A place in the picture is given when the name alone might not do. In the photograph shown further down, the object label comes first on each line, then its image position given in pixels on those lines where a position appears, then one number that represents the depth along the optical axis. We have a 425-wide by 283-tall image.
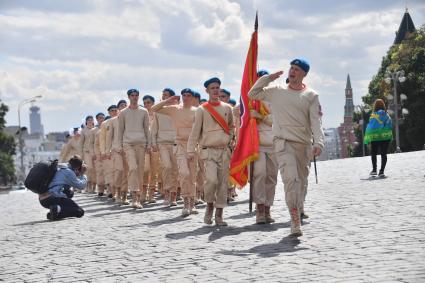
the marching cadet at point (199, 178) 18.14
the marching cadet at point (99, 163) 25.98
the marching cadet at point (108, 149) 20.39
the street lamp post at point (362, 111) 78.71
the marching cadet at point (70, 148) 30.73
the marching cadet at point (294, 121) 10.73
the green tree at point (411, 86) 63.69
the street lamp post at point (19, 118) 79.50
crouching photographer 16.67
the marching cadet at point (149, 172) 19.69
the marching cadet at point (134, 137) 17.86
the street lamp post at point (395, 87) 55.44
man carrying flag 12.52
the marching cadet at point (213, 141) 12.84
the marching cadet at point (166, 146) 17.45
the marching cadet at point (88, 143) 28.10
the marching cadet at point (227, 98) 17.82
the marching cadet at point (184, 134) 15.03
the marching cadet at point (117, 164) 18.78
